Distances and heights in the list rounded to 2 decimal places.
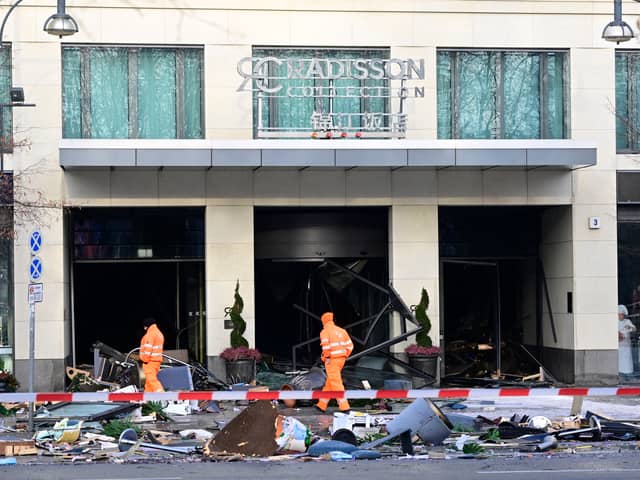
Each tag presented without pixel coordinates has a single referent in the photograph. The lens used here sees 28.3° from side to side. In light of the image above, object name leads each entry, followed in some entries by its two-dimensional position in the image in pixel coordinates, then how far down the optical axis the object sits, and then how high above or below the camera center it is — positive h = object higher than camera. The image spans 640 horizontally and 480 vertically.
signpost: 19.78 -0.47
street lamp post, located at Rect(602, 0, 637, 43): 21.94 +3.85
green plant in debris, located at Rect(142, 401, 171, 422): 21.12 -2.58
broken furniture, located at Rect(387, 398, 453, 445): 17.47 -2.36
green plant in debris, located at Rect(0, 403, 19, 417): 21.95 -2.69
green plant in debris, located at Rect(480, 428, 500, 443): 17.69 -2.59
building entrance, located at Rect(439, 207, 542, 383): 29.06 -0.91
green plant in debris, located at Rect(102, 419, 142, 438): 18.31 -2.52
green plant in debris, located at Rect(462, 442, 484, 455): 16.67 -2.59
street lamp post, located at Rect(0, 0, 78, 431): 19.77 +3.84
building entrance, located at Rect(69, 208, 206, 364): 27.69 -0.49
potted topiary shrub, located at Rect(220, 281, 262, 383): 25.97 -2.03
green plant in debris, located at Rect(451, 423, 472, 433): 18.69 -2.60
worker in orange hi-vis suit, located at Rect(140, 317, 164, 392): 22.83 -1.79
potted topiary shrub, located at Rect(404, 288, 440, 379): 26.39 -2.02
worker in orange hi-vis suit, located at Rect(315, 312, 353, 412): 22.00 -1.75
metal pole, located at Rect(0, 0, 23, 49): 22.62 +4.62
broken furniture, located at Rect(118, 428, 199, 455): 17.06 -2.59
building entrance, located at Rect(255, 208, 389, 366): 28.27 -0.16
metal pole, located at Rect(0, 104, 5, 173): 25.21 +2.50
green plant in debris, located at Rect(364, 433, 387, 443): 17.53 -2.56
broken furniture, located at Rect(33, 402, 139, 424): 20.31 -2.57
